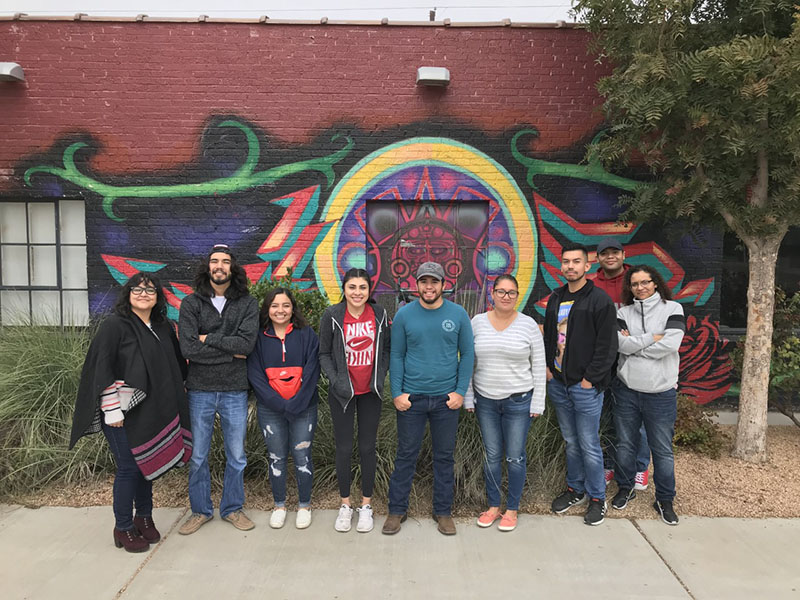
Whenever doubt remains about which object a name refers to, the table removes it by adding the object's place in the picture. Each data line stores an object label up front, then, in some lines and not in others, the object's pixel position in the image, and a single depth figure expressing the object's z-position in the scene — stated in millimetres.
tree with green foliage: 4324
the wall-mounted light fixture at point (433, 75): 6605
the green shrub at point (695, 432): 5254
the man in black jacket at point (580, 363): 3855
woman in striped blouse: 3791
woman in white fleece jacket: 3941
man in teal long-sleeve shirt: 3734
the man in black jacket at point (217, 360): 3722
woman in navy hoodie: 3812
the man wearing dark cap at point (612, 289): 4449
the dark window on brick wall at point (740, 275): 7145
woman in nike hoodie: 3781
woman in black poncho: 3422
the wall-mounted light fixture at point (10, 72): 6617
